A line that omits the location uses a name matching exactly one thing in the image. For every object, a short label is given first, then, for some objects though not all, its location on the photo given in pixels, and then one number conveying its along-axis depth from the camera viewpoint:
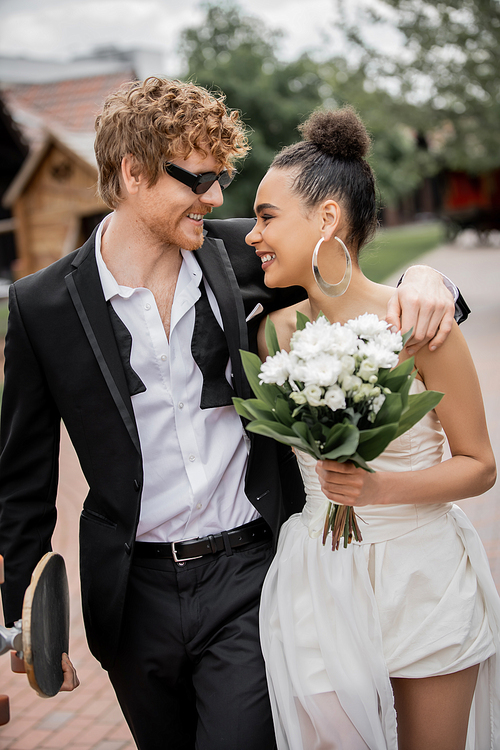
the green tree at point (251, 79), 14.08
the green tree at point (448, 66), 12.23
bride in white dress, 2.19
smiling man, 2.44
